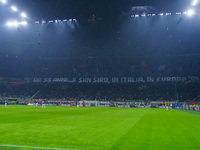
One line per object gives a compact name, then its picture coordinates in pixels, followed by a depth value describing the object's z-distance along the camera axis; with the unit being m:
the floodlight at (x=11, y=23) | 56.33
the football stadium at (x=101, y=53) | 52.00
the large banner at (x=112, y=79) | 63.02
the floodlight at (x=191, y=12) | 48.34
